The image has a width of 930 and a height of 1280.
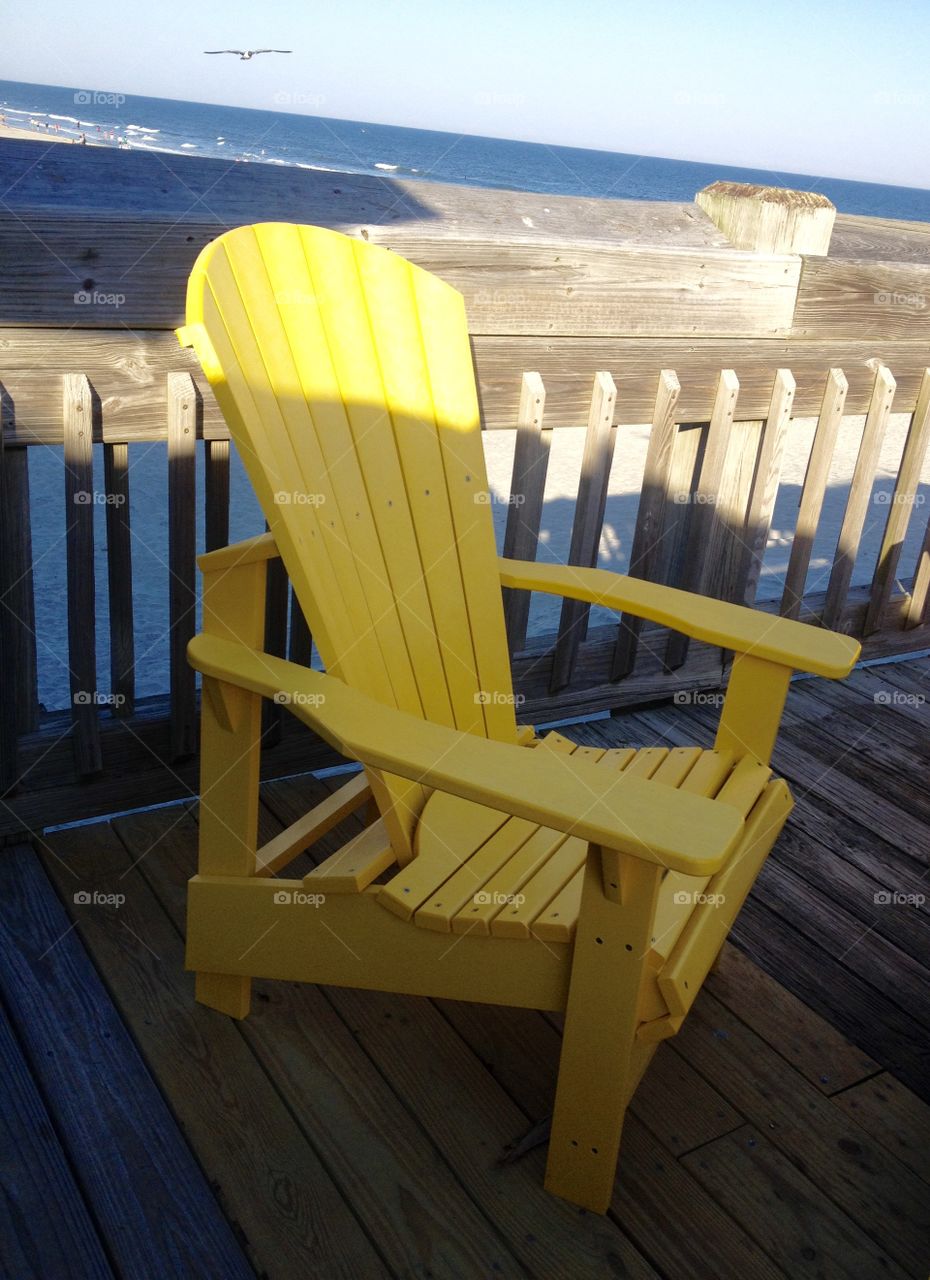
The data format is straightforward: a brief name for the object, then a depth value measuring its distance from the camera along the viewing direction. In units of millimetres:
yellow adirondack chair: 1148
